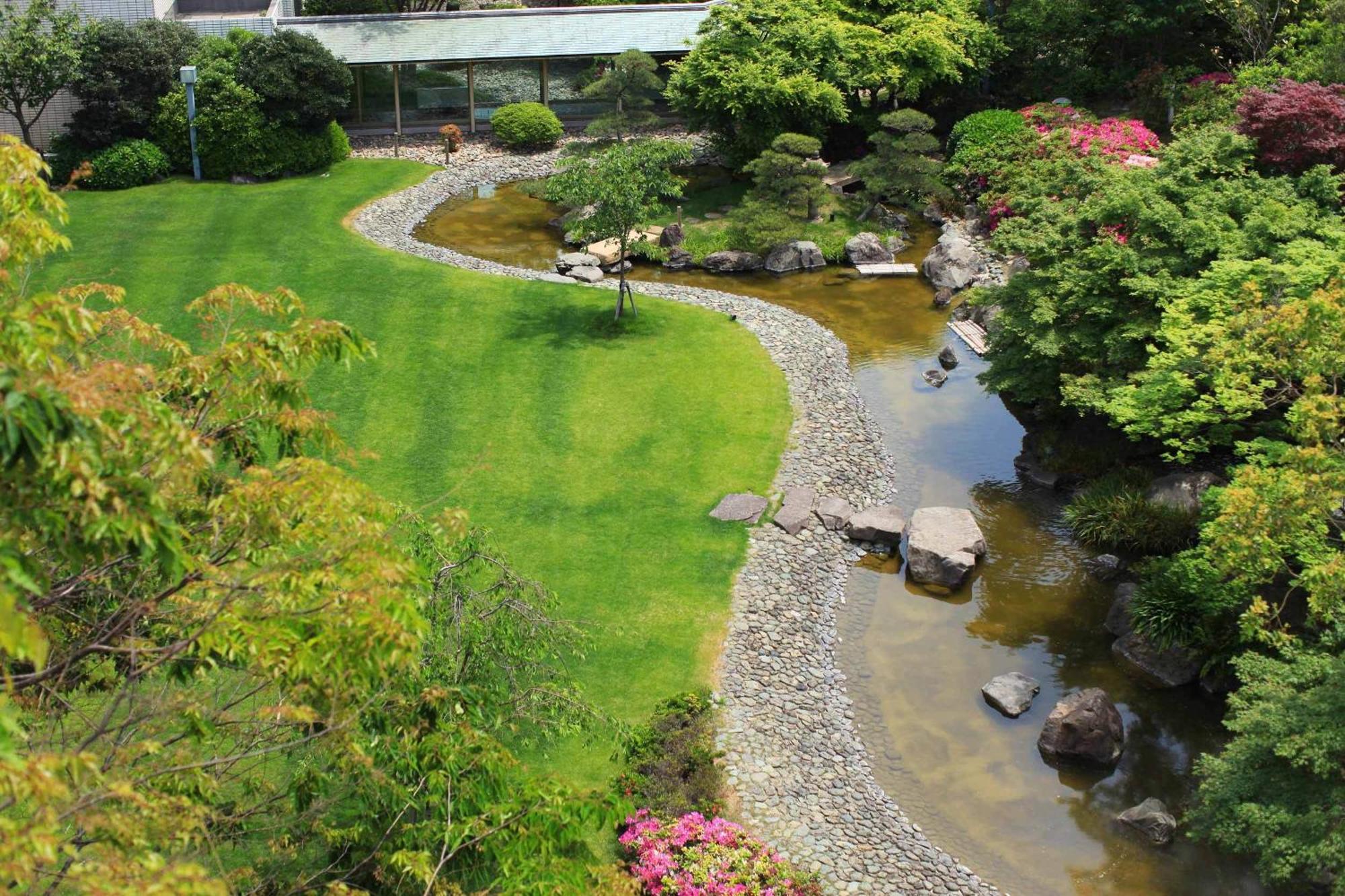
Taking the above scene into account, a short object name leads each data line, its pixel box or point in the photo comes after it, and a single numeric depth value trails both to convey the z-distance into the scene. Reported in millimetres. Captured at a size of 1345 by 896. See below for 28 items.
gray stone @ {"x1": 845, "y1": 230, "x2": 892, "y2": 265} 34094
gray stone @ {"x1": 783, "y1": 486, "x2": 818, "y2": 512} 21672
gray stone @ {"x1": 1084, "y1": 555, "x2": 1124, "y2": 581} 20750
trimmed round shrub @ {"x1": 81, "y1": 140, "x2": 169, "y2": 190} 34469
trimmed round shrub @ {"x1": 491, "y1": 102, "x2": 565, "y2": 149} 41625
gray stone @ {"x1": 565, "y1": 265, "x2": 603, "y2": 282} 31797
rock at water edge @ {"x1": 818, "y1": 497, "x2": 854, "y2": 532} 21500
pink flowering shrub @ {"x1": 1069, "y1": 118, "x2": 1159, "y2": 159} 34344
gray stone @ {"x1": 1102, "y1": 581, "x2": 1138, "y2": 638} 19219
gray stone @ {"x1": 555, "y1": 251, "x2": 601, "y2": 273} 32406
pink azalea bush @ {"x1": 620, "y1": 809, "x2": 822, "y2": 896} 13516
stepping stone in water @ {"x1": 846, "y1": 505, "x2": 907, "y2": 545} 21266
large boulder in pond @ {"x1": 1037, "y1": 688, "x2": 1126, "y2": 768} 16672
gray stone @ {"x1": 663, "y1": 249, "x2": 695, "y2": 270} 33781
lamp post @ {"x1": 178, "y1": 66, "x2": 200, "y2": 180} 33906
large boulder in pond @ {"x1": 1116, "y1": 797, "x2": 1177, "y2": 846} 15375
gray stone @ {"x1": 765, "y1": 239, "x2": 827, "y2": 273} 33781
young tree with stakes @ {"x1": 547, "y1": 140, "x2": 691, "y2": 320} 26922
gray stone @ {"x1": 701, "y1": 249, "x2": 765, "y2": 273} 33531
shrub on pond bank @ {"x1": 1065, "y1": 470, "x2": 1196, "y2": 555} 20578
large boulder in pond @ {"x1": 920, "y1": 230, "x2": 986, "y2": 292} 32094
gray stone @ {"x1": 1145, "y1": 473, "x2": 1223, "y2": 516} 20531
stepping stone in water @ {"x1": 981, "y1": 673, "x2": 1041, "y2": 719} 17688
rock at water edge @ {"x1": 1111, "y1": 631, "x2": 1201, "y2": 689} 18188
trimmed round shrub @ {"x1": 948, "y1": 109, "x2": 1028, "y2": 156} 37750
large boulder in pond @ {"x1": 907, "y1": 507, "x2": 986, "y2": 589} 20484
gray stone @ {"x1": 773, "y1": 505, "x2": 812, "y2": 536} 21094
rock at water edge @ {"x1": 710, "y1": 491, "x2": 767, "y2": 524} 21172
